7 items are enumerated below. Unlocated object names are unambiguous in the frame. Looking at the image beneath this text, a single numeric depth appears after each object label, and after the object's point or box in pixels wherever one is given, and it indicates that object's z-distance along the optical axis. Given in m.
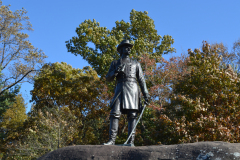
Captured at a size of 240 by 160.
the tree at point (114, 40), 18.41
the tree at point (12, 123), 21.95
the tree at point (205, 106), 10.99
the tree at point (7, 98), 19.39
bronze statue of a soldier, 5.77
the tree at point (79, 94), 19.31
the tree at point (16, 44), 19.20
